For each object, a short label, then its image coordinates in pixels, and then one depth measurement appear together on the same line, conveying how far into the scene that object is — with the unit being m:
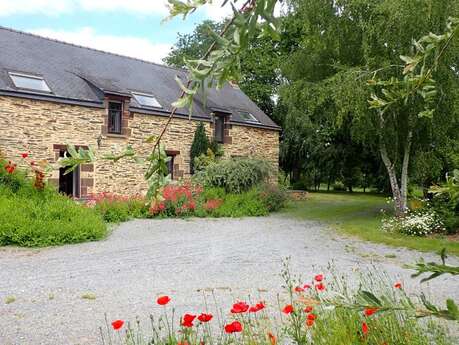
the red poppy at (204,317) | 2.53
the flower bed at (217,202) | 13.75
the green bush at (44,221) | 8.59
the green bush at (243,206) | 14.25
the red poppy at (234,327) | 2.42
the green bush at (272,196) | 15.59
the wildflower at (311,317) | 2.65
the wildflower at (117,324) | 2.56
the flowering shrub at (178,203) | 13.57
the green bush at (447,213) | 10.68
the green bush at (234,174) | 15.78
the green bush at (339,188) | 30.42
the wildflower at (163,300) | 2.79
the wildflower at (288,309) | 2.72
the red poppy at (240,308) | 2.60
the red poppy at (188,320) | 2.49
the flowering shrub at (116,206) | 12.29
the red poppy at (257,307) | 2.78
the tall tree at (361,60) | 10.39
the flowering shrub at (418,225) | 10.59
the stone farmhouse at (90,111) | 13.45
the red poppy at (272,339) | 2.56
